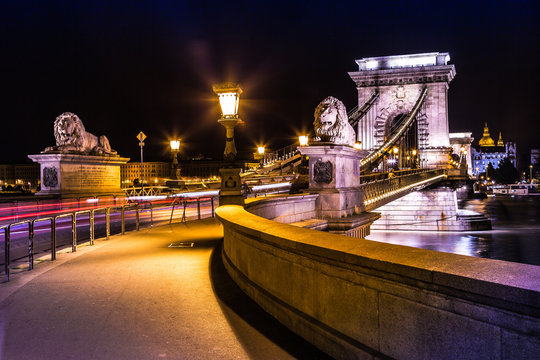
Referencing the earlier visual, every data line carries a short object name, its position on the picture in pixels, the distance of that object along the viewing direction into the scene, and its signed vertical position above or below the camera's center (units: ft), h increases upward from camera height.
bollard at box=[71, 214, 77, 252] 31.78 -3.47
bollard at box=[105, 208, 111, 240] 37.04 -2.82
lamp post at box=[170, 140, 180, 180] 73.56 +5.12
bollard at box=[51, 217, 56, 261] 27.27 -3.09
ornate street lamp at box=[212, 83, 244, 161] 35.91 +5.18
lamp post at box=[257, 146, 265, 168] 145.07 +7.88
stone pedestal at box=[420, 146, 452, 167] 206.90 +8.79
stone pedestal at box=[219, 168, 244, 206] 36.19 -0.52
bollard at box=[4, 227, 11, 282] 23.20 -3.25
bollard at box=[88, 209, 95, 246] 34.65 -3.29
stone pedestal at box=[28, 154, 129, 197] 66.39 +1.36
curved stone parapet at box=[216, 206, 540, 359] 8.84 -2.63
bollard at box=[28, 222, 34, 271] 25.39 -3.33
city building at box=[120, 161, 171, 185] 338.66 +8.71
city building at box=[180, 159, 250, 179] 371.76 +10.01
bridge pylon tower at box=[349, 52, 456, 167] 211.82 +34.65
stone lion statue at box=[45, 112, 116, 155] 68.44 +6.68
